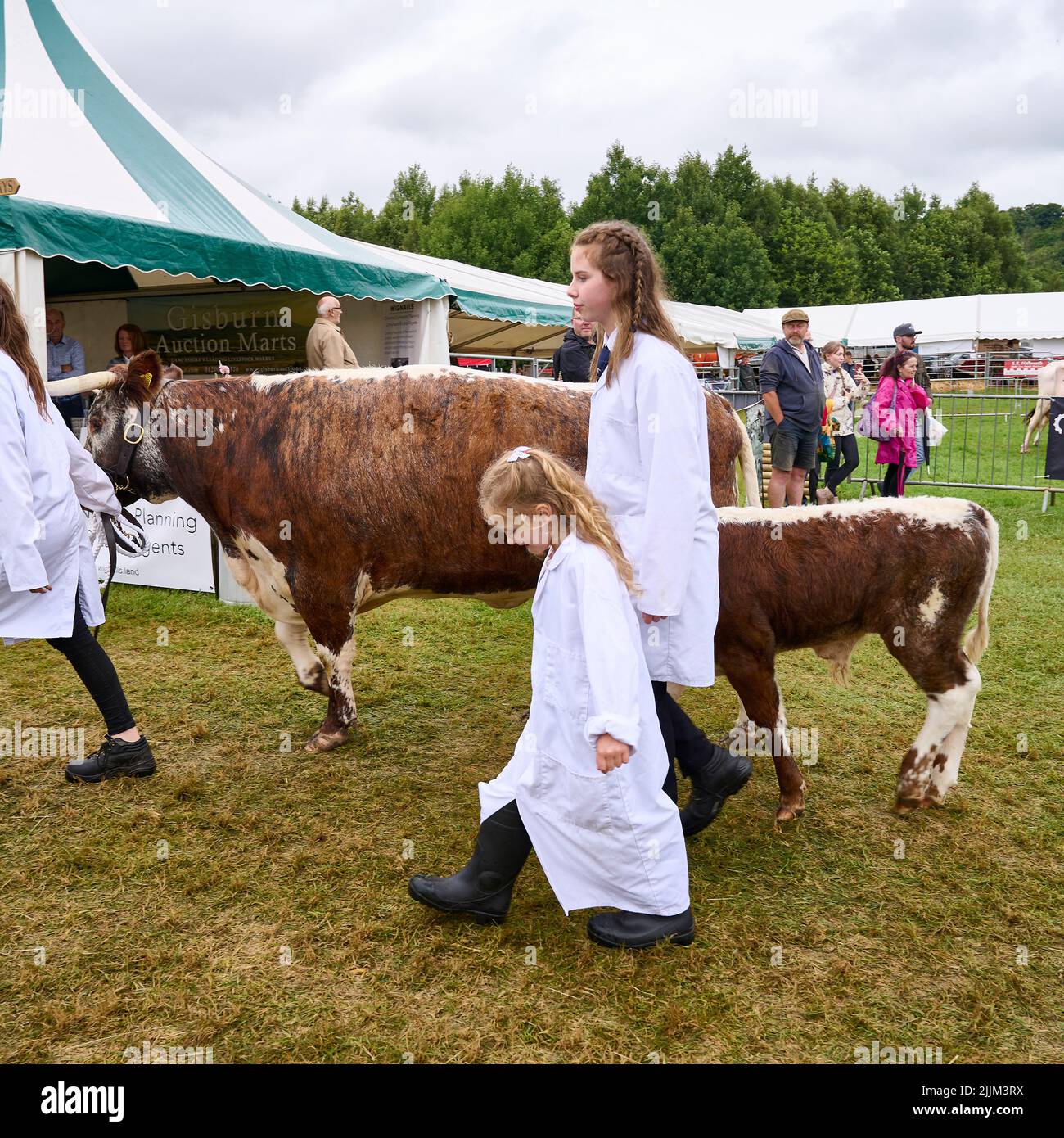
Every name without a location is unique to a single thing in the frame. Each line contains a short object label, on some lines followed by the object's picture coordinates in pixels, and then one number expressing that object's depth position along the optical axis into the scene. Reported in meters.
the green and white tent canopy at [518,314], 12.53
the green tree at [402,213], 62.25
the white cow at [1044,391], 14.37
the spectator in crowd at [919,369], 9.49
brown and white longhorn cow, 4.32
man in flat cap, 8.37
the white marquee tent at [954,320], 43.06
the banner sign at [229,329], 10.20
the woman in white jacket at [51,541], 3.57
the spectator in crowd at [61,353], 8.49
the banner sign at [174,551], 7.37
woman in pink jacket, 9.17
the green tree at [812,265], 60.56
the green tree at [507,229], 51.97
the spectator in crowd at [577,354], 7.05
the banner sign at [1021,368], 33.97
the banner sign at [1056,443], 10.84
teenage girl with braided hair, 2.83
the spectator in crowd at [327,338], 8.13
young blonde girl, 2.55
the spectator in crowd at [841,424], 10.62
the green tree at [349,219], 65.50
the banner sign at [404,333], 9.52
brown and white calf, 3.57
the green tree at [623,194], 53.91
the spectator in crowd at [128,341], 9.09
